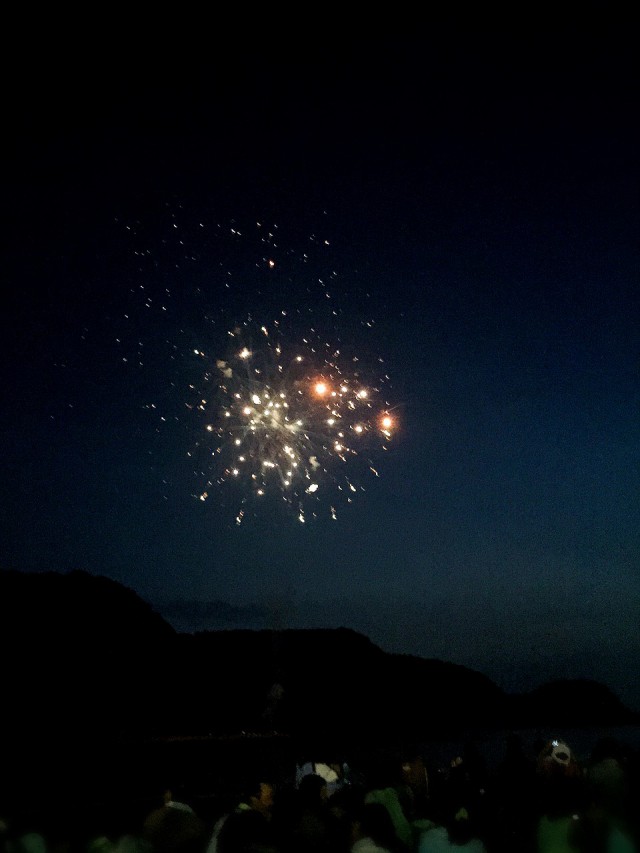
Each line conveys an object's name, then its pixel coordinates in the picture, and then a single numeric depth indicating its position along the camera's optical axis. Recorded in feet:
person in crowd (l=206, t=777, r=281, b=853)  14.58
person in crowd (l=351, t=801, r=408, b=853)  16.72
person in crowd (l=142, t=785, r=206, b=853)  15.78
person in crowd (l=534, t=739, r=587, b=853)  15.76
